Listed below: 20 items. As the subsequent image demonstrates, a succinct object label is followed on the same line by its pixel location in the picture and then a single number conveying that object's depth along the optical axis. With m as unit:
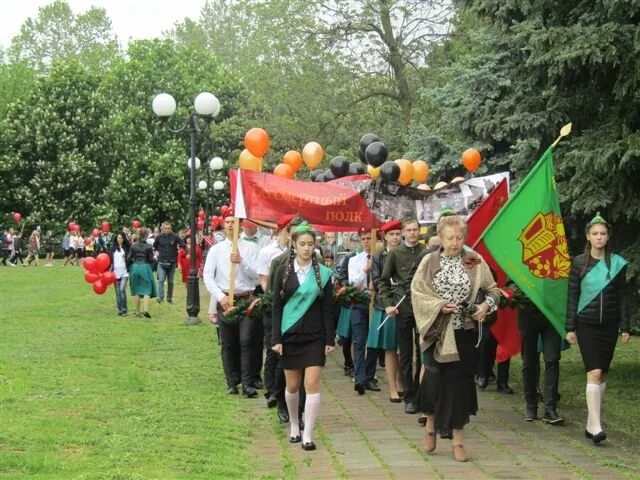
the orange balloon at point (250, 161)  13.61
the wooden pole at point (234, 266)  11.63
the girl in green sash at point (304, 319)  8.95
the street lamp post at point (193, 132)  20.27
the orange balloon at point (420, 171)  15.66
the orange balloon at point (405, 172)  14.79
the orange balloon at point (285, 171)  16.34
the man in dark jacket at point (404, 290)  10.93
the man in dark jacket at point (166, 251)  24.41
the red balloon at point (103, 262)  22.77
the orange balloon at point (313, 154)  16.47
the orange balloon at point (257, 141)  12.75
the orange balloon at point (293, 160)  16.96
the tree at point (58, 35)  84.62
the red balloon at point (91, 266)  22.84
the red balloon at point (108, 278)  22.33
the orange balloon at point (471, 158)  14.06
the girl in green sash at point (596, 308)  9.30
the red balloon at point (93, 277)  22.78
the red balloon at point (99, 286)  22.72
